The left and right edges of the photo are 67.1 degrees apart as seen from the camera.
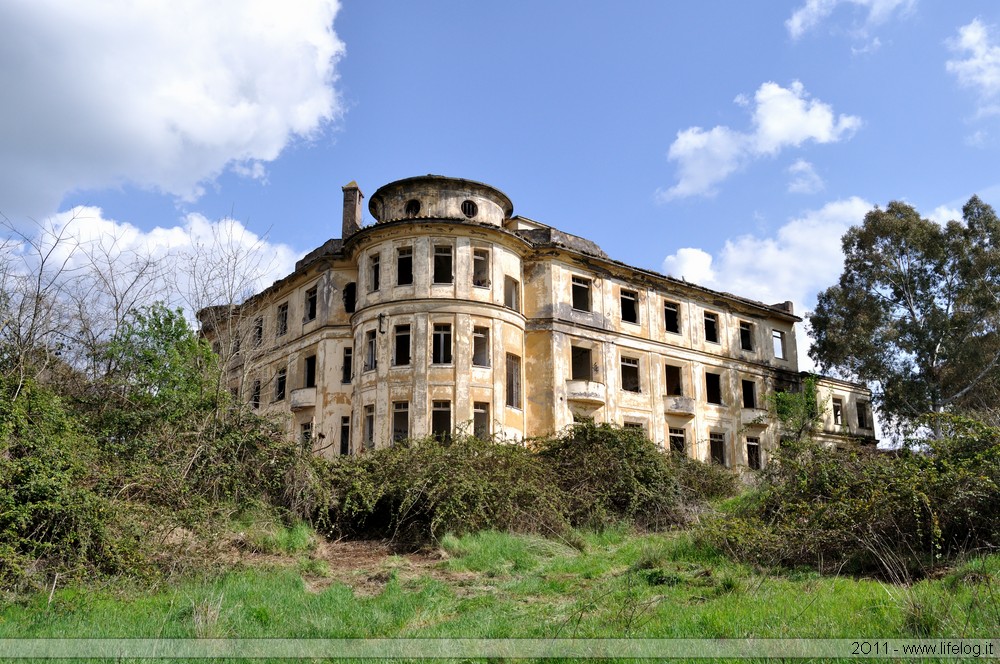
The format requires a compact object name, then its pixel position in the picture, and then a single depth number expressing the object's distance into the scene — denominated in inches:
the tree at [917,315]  1259.2
